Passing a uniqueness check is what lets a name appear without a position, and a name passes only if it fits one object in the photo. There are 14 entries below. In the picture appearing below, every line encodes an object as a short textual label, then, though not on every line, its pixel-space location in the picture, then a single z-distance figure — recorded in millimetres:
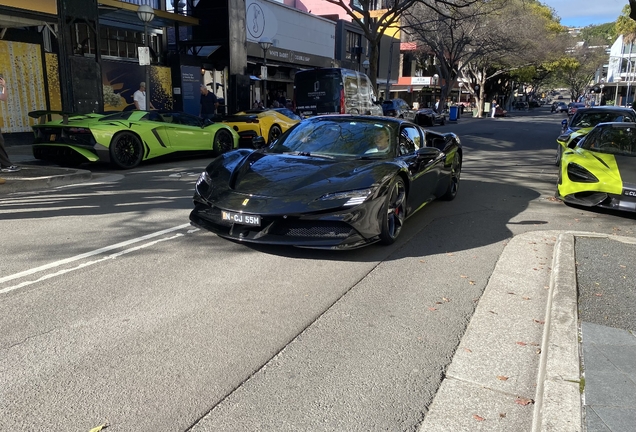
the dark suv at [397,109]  27984
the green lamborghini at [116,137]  10031
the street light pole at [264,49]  20389
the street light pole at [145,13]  13797
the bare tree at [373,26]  22336
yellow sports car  14352
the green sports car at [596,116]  12224
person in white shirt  16188
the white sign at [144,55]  13459
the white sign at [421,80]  52688
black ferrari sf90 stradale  4625
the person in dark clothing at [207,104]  18734
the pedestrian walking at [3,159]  9141
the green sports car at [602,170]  6863
